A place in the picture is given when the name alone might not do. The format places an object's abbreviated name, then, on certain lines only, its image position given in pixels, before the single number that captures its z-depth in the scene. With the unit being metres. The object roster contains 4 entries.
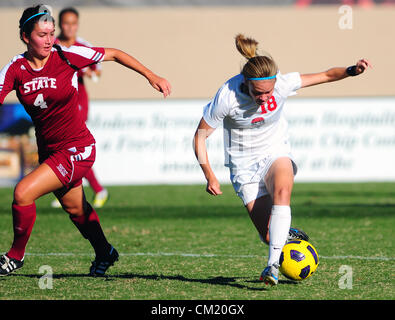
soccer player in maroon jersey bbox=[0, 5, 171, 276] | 11.12
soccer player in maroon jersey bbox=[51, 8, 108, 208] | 19.48
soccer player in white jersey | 10.96
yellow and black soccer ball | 11.21
